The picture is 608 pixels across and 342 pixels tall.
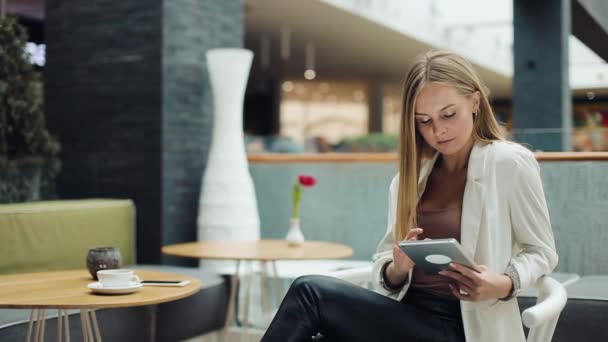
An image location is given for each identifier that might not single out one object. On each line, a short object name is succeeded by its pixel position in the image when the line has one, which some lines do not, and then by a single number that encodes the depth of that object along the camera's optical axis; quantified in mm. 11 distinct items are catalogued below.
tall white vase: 4098
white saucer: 2113
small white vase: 3496
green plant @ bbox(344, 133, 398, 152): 8109
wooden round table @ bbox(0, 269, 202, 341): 1981
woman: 1809
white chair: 1564
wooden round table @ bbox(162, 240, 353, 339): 3129
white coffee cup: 2132
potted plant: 3977
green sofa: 3191
